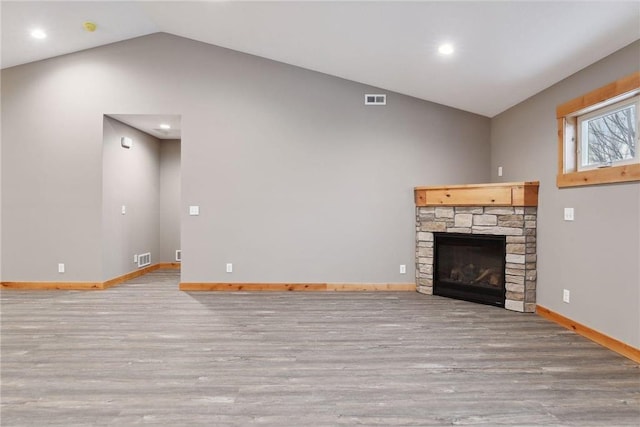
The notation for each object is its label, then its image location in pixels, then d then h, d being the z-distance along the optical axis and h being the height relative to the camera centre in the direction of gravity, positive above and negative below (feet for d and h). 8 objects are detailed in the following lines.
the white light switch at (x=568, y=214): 11.72 -0.03
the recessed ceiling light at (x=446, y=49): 12.08 +5.64
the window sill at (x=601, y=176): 9.29 +1.08
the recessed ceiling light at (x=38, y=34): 14.60 +7.30
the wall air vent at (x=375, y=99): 17.06 +5.39
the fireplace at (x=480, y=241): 13.61 -1.18
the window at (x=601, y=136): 9.68 +2.40
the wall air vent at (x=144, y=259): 20.73 -2.88
